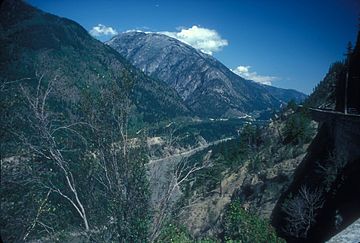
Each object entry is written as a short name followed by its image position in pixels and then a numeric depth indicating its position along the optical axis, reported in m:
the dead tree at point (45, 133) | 10.84
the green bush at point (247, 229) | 21.19
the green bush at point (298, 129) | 42.56
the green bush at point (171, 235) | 12.83
